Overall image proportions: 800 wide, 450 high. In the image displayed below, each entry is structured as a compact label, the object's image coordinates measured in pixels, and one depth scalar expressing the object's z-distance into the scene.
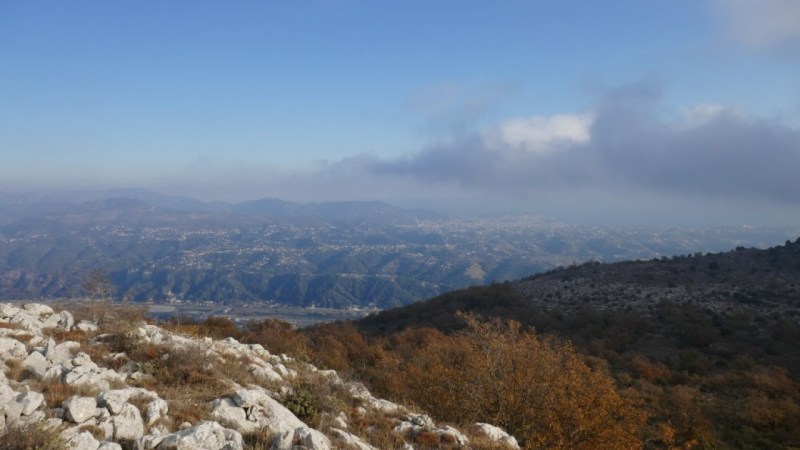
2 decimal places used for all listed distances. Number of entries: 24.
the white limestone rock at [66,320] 13.93
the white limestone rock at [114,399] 7.45
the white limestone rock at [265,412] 8.28
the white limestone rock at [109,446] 6.26
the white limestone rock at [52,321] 13.87
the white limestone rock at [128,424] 6.94
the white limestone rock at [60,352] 10.21
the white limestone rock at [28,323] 12.91
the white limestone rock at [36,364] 9.30
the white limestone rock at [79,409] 7.07
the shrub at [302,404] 9.45
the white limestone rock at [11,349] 10.01
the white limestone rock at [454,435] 9.36
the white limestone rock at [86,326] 13.70
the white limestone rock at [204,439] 6.70
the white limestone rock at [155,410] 7.54
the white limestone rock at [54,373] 8.95
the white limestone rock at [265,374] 11.92
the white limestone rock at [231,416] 7.98
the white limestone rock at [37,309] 15.34
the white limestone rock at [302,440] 7.14
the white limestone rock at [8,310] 14.05
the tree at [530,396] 12.73
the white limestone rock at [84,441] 6.15
